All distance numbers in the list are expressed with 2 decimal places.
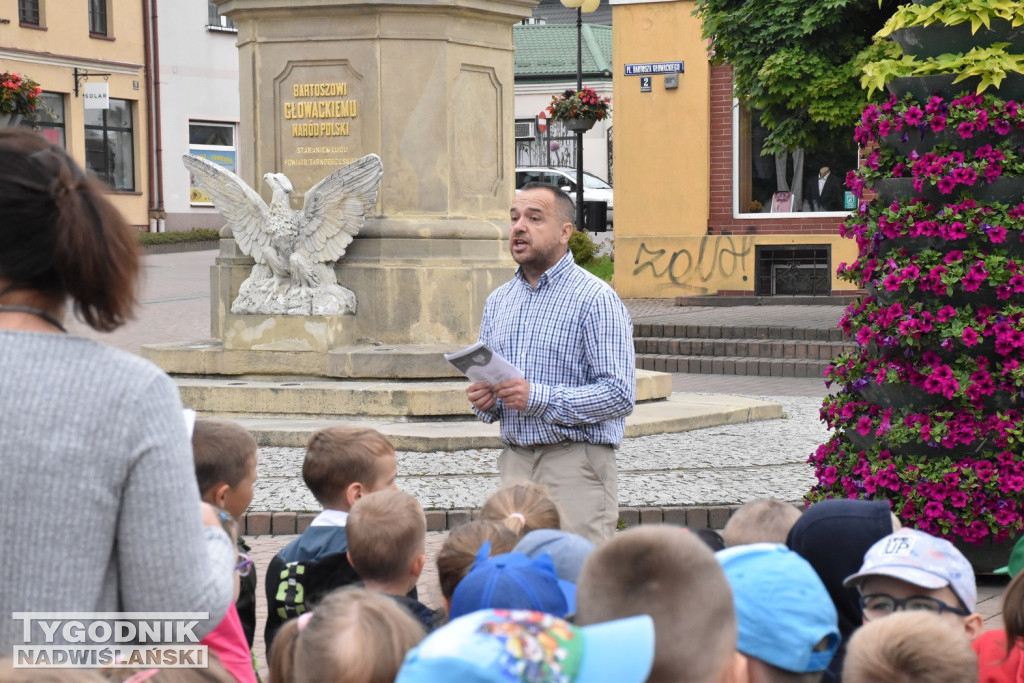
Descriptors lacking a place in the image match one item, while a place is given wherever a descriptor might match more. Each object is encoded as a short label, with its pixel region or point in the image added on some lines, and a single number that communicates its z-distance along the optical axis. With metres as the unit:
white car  40.25
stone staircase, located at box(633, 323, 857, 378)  16.47
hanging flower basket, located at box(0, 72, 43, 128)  27.61
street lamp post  25.06
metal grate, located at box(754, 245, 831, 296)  21.95
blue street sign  22.84
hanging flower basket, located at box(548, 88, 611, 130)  29.47
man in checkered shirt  4.96
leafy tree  18.78
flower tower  6.38
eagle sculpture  10.48
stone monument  10.69
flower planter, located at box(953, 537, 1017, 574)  6.52
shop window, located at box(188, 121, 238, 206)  39.50
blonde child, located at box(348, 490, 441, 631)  3.60
